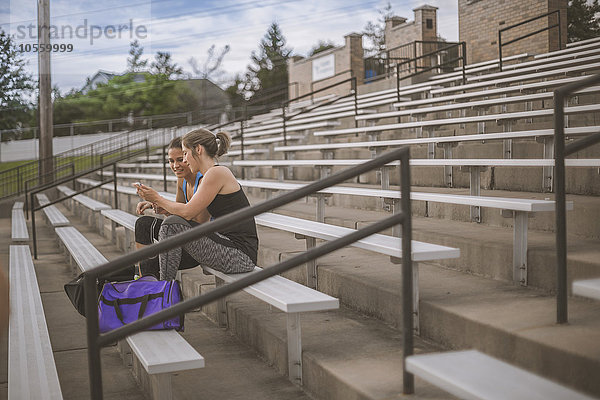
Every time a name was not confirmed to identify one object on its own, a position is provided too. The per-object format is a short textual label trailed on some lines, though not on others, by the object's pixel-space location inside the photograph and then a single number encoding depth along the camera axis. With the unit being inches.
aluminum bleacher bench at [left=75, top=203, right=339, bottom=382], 105.6
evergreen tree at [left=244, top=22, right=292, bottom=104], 1883.6
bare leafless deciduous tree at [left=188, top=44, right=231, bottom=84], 1770.4
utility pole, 520.7
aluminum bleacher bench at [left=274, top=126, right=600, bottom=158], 155.0
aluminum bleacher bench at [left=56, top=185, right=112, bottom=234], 312.9
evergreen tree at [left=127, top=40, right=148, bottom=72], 1702.8
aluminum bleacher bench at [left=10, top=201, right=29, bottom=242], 280.2
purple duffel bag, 122.9
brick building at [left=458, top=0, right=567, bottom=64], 430.9
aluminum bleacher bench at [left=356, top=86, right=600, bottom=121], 223.3
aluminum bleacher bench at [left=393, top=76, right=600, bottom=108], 244.4
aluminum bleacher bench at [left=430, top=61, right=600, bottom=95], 262.4
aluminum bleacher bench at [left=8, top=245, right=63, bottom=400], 102.5
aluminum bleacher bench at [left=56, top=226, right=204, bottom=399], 97.3
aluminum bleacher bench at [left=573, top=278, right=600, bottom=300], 79.4
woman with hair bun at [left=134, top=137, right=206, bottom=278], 159.9
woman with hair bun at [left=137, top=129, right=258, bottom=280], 138.1
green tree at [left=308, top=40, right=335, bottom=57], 1908.6
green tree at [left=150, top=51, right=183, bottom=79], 1715.1
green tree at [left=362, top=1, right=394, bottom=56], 1950.1
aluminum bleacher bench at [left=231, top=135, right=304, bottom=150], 378.6
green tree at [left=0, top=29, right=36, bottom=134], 647.1
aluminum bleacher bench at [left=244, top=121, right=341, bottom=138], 376.4
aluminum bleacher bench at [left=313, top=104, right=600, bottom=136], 169.5
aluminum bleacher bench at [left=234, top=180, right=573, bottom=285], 115.1
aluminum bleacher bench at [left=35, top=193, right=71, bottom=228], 305.9
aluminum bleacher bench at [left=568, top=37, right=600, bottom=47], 374.7
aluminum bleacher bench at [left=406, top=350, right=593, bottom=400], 70.4
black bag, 129.8
